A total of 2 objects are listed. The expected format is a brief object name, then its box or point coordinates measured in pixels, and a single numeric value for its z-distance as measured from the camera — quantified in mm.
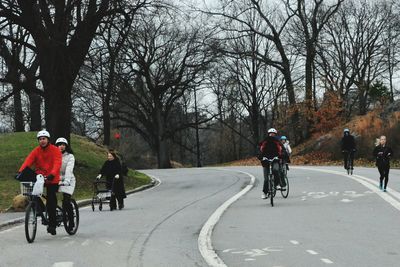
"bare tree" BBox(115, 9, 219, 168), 49906
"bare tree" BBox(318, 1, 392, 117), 55750
